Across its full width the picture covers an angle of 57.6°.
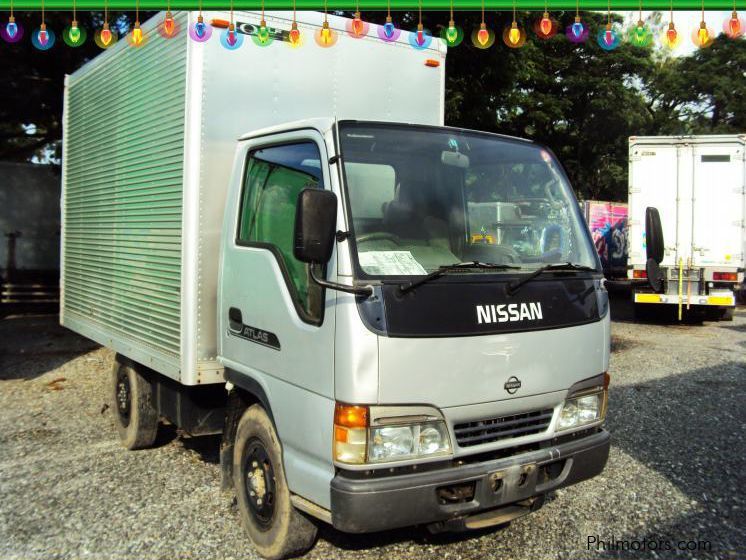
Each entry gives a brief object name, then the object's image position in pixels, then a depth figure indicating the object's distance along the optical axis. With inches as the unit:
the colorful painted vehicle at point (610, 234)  765.3
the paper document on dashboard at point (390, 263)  125.2
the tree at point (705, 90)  1184.2
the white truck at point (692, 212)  528.7
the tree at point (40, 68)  466.1
